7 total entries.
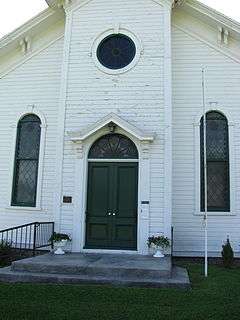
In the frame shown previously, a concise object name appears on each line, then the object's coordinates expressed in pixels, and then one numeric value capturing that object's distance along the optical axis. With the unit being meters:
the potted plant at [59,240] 10.95
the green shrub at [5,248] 10.95
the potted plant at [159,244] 10.43
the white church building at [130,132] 11.31
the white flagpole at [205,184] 9.58
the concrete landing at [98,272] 8.40
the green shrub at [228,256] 10.62
